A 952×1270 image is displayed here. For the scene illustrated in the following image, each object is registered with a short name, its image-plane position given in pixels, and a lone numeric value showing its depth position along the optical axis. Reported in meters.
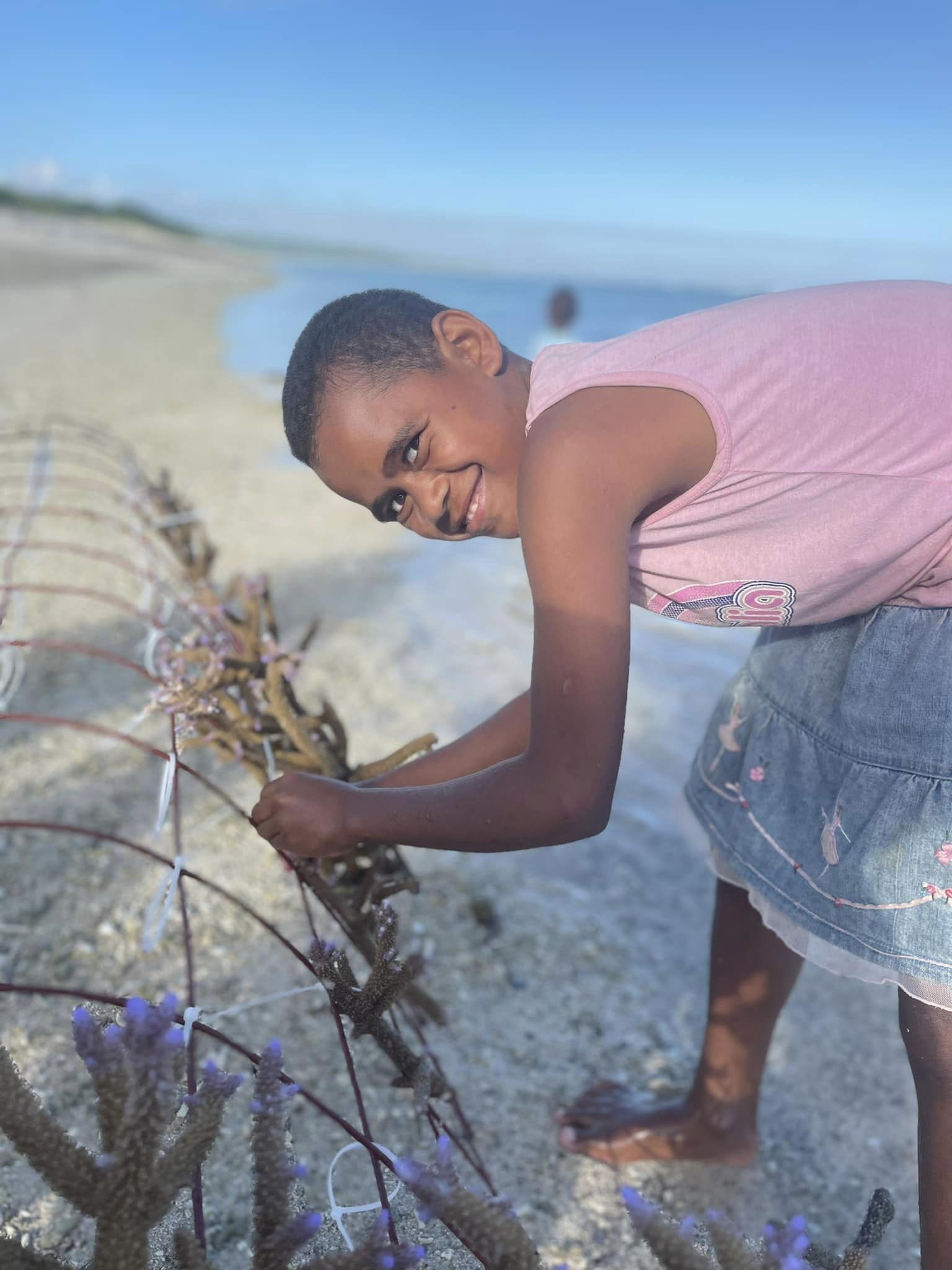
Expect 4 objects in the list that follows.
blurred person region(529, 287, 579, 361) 7.40
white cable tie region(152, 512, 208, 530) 2.97
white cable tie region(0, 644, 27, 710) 2.20
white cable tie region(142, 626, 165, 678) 2.06
